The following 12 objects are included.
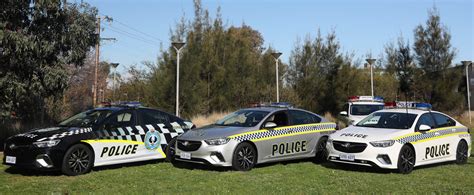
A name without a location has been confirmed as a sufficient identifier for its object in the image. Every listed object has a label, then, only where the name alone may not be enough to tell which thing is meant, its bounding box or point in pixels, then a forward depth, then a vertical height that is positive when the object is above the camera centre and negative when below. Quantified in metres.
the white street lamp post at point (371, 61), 28.76 +3.23
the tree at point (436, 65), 28.05 +3.00
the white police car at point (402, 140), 9.35 -0.56
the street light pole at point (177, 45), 17.72 +2.57
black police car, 8.77 -0.55
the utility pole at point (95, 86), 26.39 +1.51
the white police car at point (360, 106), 18.21 +0.28
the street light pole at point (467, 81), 28.27 +2.08
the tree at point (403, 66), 29.37 +3.03
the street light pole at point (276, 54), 22.27 +2.81
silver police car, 9.48 -0.55
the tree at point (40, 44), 11.54 +1.74
